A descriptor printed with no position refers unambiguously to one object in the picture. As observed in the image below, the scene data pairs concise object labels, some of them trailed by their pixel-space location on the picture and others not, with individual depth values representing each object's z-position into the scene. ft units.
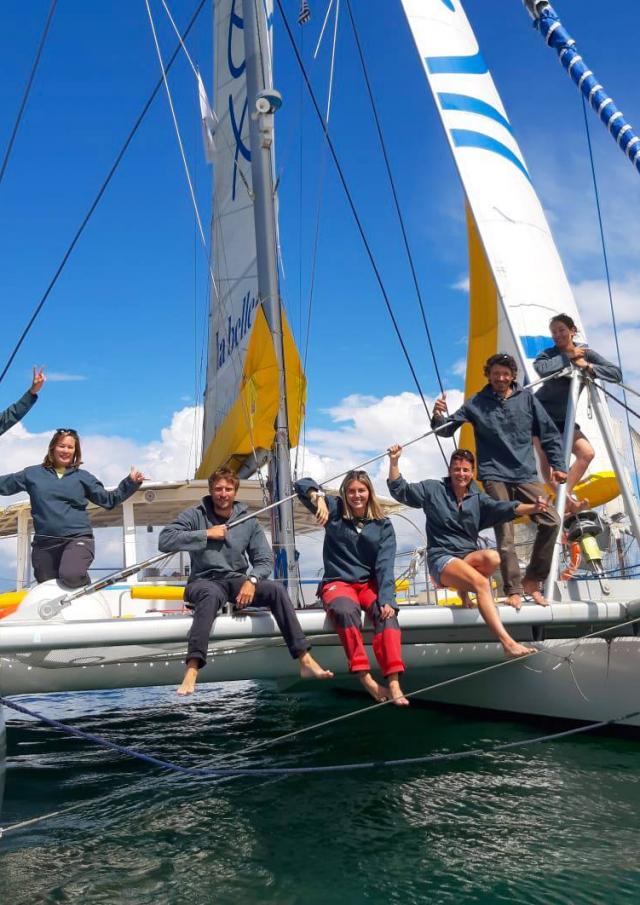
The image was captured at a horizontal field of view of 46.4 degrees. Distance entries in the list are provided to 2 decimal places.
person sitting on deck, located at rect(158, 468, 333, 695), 13.20
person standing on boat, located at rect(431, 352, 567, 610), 15.87
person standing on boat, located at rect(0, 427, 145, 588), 15.64
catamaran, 14.70
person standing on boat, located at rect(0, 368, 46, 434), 16.65
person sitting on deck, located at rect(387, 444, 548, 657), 14.64
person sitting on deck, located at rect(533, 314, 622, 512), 16.44
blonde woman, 13.60
